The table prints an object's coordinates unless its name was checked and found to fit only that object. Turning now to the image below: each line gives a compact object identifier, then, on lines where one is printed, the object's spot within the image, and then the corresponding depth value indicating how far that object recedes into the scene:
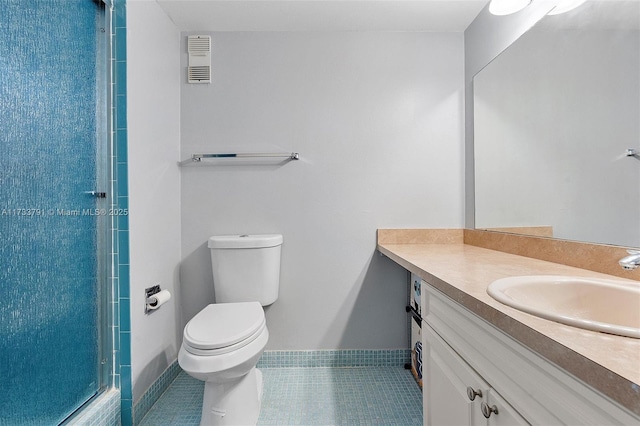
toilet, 1.20
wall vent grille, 1.88
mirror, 0.92
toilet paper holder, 1.48
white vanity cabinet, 0.47
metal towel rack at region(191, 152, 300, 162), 1.82
